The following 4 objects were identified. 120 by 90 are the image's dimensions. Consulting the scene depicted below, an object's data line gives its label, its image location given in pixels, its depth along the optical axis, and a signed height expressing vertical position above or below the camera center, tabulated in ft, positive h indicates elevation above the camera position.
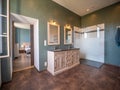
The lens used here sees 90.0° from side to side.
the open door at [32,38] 9.22 +0.93
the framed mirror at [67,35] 10.67 +1.79
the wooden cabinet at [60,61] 7.28 -2.21
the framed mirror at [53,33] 8.67 +1.66
